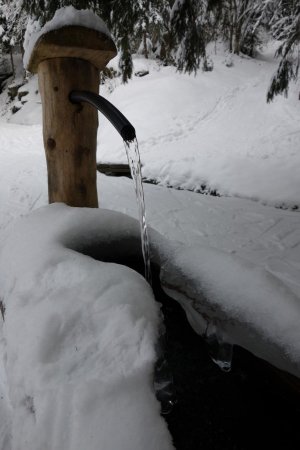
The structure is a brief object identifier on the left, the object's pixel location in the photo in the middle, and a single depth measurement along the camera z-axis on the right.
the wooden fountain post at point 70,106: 1.40
